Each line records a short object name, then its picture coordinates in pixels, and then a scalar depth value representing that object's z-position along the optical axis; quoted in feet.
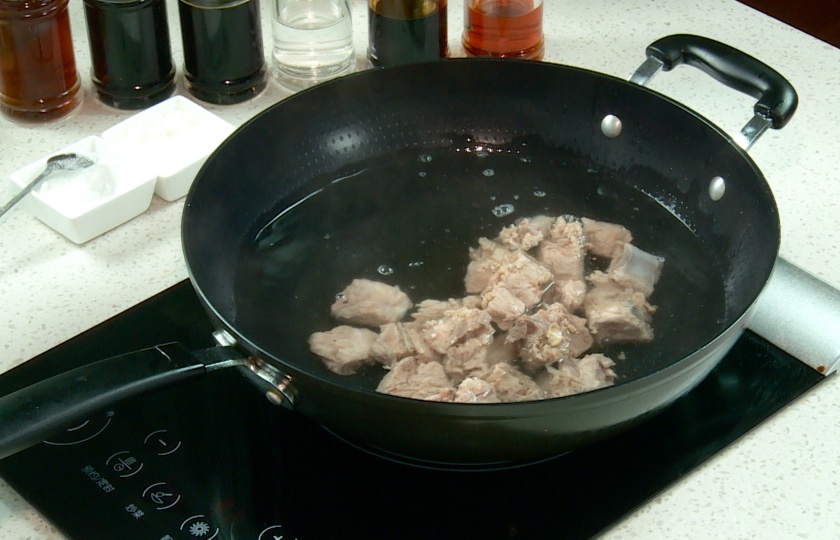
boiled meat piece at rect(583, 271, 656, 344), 2.90
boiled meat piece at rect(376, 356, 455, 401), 2.66
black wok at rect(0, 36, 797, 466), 2.49
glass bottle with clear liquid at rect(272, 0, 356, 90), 4.14
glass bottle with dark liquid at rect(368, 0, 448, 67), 4.02
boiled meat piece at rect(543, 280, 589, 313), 3.05
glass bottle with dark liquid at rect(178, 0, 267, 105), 3.86
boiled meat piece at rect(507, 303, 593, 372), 2.82
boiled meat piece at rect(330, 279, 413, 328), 2.99
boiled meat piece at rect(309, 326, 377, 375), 2.84
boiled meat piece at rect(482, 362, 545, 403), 2.67
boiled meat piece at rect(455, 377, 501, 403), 2.59
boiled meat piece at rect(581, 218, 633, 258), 3.27
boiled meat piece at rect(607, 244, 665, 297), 3.12
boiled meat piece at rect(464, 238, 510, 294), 3.14
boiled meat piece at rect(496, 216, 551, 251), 3.28
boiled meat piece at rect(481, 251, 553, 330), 2.93
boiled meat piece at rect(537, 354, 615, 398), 2.73
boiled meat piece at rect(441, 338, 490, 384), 2.79
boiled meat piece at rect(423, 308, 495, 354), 2.85
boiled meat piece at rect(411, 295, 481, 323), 2.99
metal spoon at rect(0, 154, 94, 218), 3.47
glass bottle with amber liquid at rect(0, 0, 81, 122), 3.61
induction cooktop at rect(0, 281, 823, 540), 2.53
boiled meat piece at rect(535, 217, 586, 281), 3.17
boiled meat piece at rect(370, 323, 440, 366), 2.84
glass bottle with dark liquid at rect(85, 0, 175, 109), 3.78
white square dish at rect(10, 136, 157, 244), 3.45
